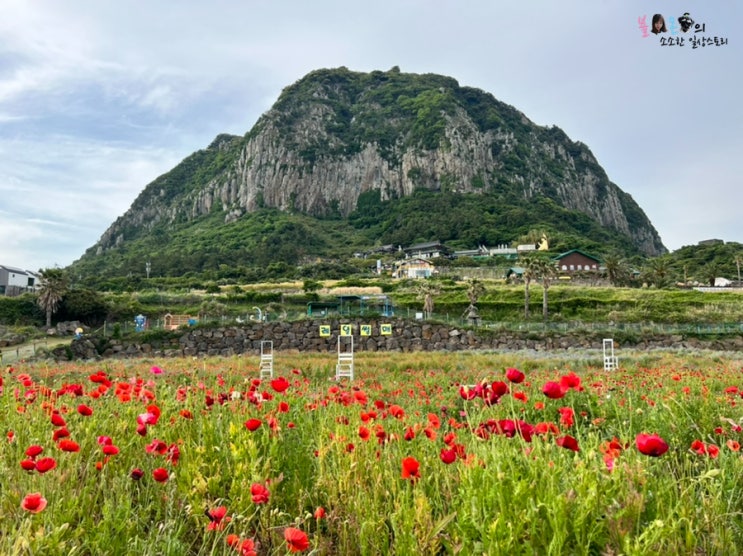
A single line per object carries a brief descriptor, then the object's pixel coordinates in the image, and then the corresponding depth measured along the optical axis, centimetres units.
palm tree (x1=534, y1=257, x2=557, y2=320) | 4433
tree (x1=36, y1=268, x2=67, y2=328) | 4328
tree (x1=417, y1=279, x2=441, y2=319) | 4441
